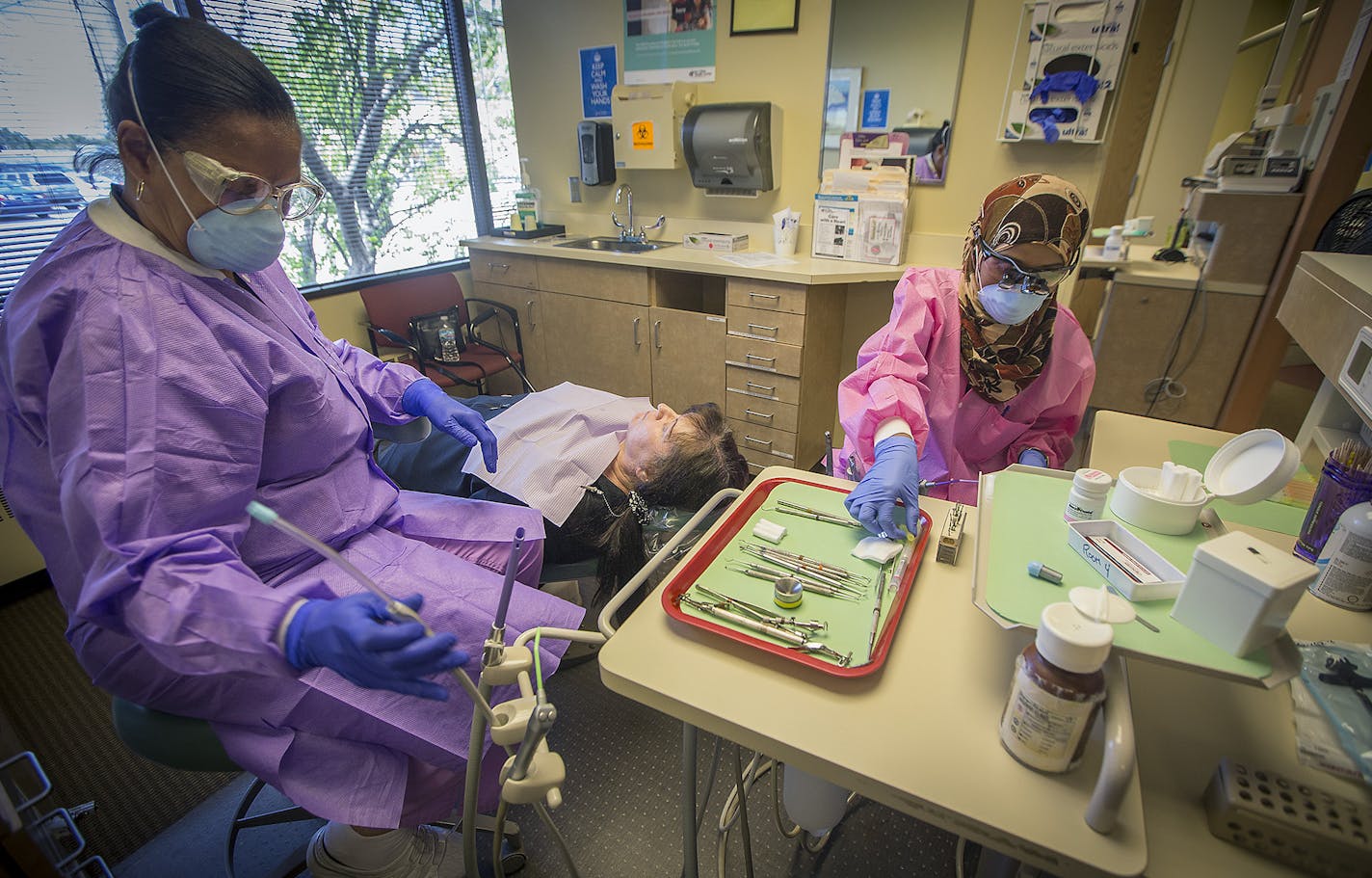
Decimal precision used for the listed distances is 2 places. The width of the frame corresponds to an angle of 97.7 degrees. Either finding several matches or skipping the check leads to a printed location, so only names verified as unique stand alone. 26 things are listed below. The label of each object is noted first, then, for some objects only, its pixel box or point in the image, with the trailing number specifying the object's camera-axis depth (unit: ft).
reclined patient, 5.20
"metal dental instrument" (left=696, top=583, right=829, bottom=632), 2.67
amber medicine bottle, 1.84
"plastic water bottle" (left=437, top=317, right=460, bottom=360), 10.12
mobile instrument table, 1.93
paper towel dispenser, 8.95
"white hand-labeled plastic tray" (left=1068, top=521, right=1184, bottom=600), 2.29
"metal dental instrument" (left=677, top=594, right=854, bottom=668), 2.51
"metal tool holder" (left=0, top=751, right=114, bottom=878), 1.95
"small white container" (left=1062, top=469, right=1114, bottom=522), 2.82
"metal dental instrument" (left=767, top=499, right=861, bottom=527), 3.43
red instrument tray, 2.48
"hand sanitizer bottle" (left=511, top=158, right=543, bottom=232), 11.76
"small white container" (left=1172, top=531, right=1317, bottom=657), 1.90
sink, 10.70
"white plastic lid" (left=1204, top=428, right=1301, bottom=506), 2.64
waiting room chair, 9.79
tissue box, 9.86
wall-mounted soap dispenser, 10.54
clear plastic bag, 2.10
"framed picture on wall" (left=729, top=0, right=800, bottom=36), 8.67
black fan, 5.48
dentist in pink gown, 3.99
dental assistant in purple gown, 2.53
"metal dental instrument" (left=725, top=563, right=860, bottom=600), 2.87
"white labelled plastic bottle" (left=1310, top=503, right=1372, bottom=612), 2.65
